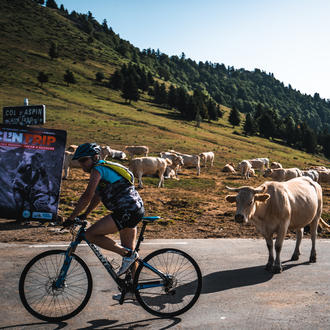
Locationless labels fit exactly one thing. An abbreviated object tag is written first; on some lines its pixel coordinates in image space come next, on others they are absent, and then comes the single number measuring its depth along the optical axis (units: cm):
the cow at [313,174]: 2797
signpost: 1059
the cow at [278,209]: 761
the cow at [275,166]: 3269
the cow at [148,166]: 2278
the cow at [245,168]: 3175
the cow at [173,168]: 2708
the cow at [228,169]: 3425
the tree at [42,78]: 9129
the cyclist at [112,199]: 505
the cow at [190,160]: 3299
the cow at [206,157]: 3699
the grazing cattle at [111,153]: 3228
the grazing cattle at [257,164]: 3651
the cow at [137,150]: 3641
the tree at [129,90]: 9969
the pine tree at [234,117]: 10981
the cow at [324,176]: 2881
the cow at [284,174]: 2628
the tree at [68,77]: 10181
